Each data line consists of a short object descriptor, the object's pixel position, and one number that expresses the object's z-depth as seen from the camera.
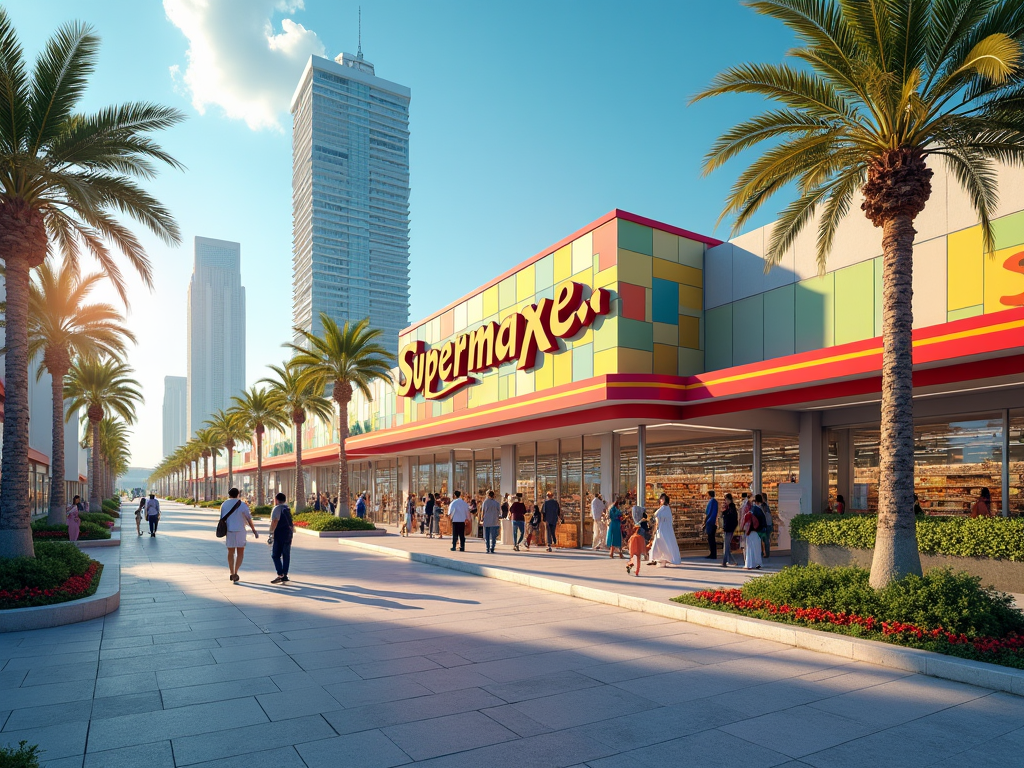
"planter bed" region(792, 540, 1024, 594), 12.02
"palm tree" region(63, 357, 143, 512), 38.19
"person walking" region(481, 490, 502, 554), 20.64
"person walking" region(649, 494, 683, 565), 16.83
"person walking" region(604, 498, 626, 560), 18.84
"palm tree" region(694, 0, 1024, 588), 10.02
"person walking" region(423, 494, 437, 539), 26.66
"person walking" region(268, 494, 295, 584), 14.52
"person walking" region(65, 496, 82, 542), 21.91
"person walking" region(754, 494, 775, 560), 17.47
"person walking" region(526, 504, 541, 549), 22.64
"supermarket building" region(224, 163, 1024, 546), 14.93
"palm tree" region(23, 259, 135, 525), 25.39
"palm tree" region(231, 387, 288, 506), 52.94
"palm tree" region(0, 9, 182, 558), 12.99
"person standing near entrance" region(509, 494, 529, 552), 22.50
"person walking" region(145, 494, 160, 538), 29.53
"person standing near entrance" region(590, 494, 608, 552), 21.03
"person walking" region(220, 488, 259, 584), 14.42
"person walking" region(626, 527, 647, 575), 14.70
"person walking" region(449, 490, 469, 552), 20.84
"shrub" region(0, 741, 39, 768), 4.28
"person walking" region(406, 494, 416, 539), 29.48
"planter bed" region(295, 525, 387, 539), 28.84
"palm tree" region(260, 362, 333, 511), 39.06
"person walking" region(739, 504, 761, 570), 16.52
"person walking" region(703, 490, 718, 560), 18.08
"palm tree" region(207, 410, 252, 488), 63.59
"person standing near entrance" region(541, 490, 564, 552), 21.06
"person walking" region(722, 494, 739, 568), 17.78
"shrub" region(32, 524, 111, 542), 23.14
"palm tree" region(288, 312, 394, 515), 32.56
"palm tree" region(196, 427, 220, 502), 80.31
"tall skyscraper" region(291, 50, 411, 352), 188.25
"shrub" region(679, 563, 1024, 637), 8.16
